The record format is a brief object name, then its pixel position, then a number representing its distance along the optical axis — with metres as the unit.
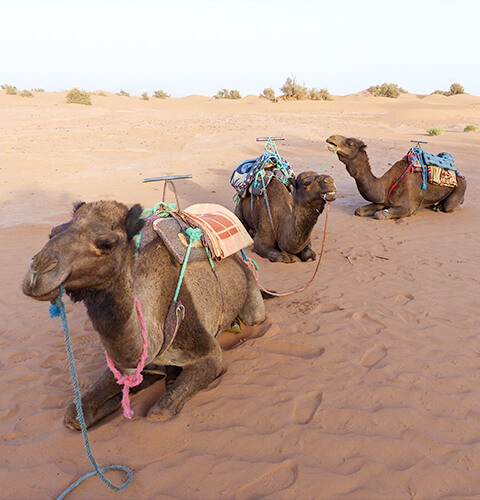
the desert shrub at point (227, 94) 46.59
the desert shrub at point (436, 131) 20.03
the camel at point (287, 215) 5.58
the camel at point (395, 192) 8.23
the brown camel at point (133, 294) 2.01
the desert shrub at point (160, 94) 47.16
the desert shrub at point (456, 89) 45.78
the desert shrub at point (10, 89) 39.69
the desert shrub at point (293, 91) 39.53
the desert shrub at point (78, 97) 34.47
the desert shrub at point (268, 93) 41.34
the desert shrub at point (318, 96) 40.06
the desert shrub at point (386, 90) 45.16
